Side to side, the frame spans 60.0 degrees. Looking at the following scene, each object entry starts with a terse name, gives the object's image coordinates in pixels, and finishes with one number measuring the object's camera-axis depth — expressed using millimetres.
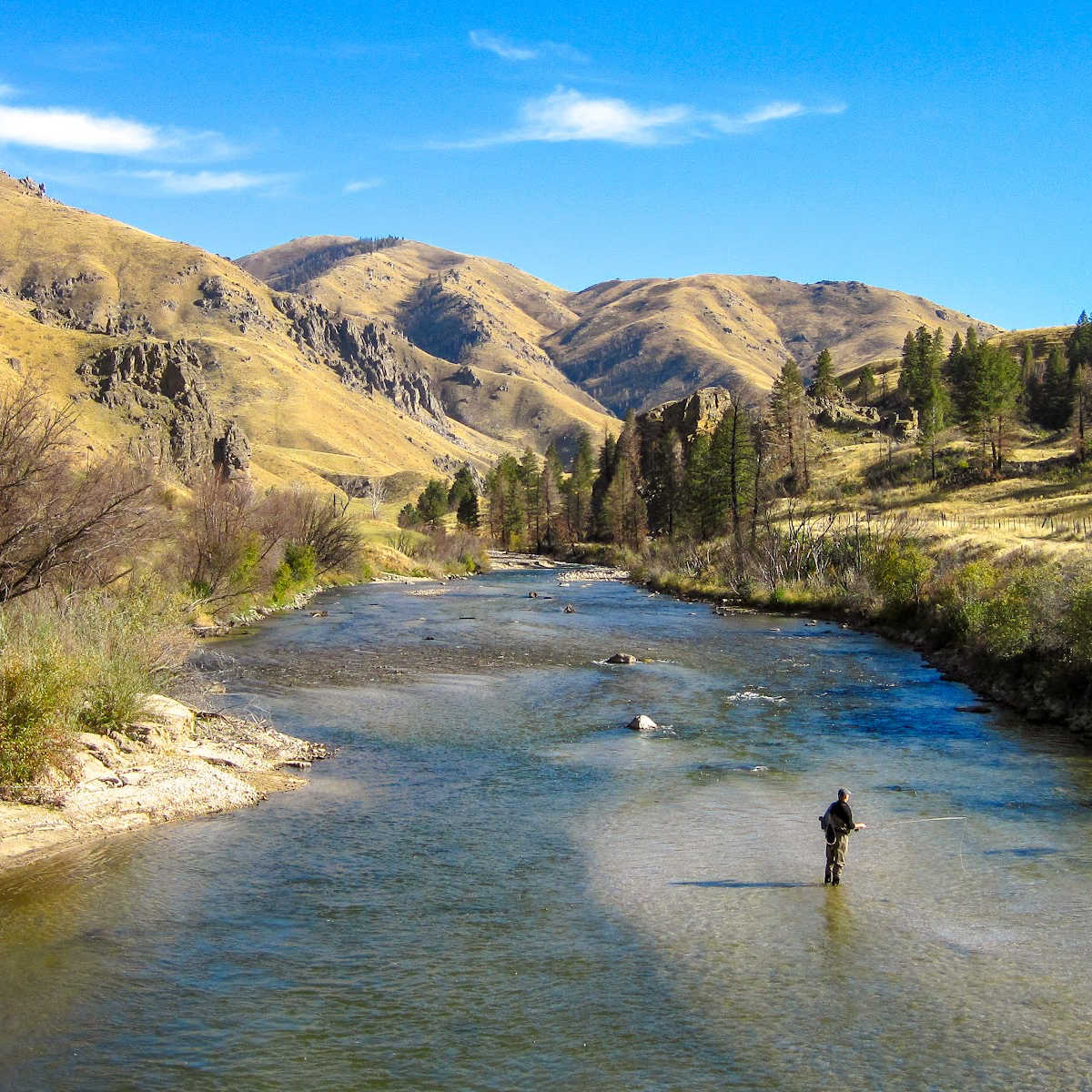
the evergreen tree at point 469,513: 144000
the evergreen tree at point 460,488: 162538
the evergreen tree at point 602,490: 123362
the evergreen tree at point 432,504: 147625
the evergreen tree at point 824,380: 138000
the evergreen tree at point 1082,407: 94000
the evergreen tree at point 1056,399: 116750
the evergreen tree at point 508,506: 138125
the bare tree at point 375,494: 166200
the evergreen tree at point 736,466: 85875
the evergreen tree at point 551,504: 134388
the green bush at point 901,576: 44344
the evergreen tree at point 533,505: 139625
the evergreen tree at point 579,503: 130875
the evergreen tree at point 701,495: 89938
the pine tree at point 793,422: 99250
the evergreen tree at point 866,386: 154500
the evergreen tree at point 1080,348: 122988
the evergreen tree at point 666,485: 105188
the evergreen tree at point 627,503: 109250
